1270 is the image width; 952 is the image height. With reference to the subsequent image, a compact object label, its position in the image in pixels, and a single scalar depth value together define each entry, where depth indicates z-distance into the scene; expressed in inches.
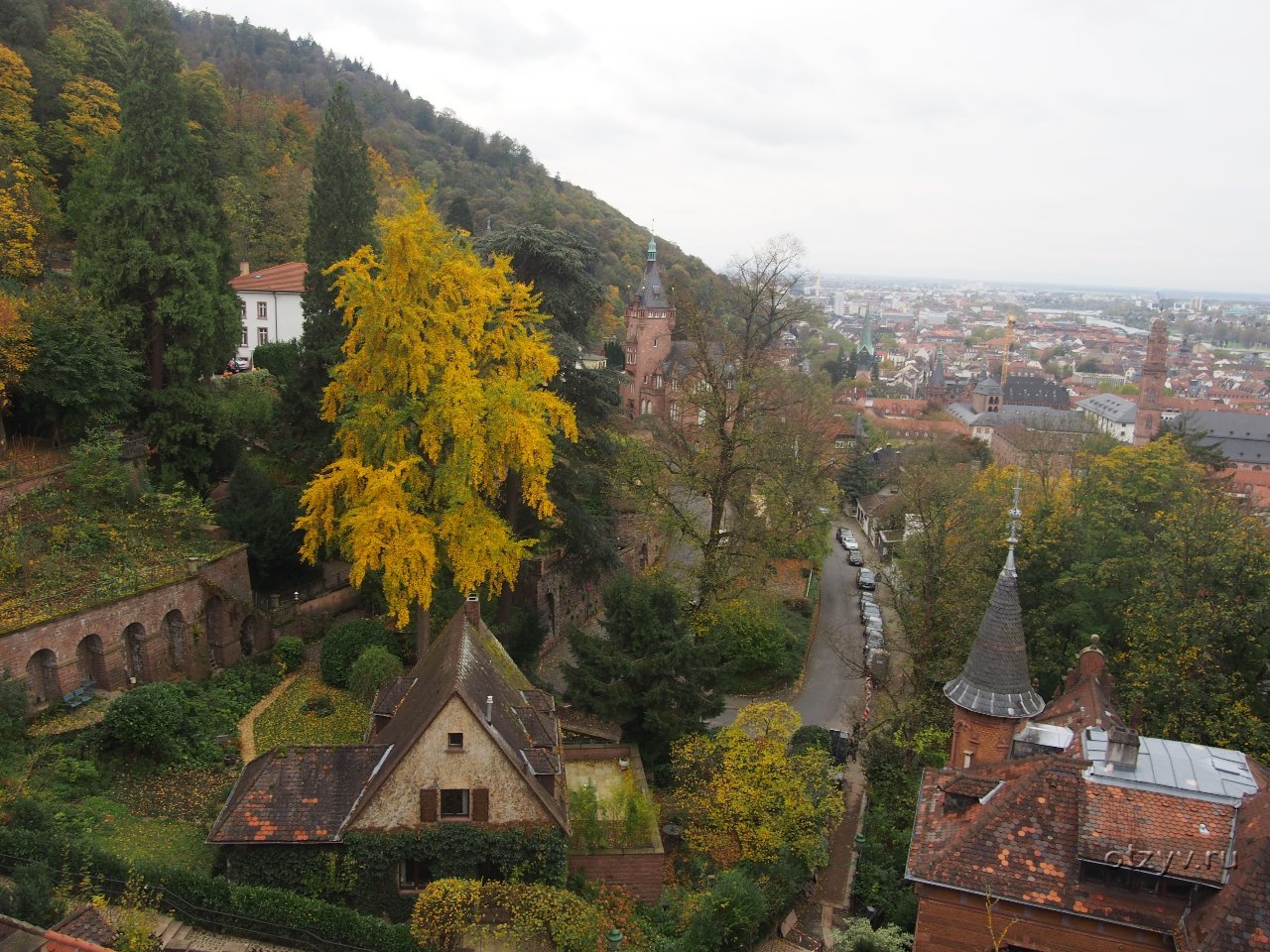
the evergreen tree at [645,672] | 930.7
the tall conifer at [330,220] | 1314.0
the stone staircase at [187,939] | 622.2
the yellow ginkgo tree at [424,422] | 872.9
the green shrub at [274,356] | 1704.7
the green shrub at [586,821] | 787.4
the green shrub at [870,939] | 676.1
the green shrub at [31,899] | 540.7
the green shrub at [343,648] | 1023.0
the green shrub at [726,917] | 664.4
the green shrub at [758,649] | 1362.0
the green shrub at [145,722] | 794.8
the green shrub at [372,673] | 974.4
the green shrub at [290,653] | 1064.2
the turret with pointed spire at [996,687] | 833.5
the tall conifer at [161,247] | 1120.2
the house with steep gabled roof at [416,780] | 691.4
